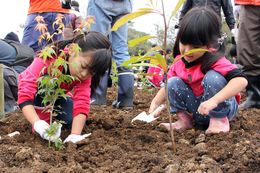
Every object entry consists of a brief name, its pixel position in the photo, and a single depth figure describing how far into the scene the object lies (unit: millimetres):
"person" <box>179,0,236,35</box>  5102
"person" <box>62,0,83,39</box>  4322
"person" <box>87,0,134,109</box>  4086
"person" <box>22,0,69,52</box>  4547
